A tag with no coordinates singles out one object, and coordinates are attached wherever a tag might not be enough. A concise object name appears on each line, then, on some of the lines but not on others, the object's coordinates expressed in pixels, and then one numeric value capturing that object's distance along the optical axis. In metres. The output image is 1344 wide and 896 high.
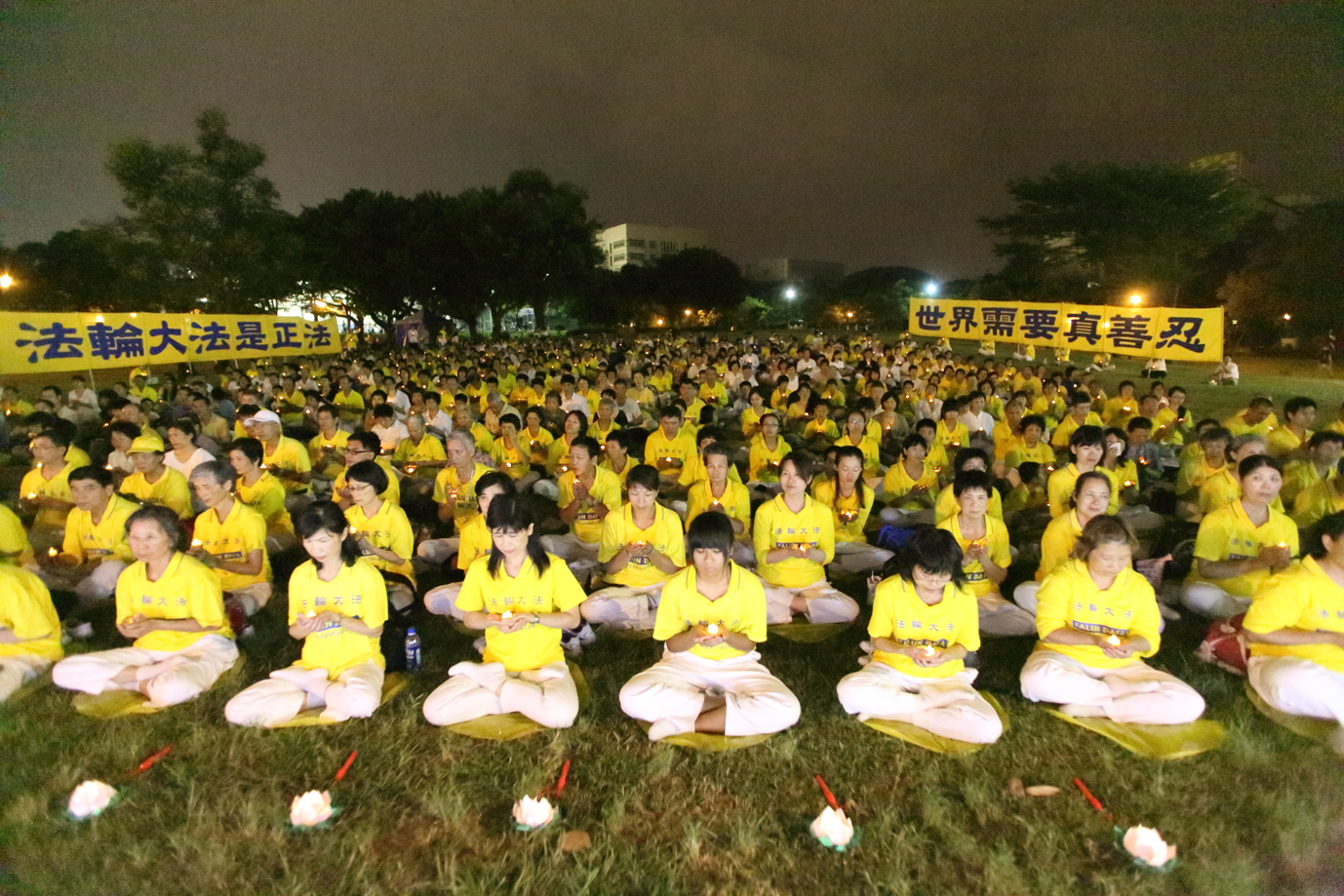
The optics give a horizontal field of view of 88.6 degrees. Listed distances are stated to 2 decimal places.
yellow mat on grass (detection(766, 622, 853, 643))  5.20
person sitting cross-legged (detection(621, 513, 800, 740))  3.90
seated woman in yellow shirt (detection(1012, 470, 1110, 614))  4.65
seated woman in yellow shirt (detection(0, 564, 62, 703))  4.18
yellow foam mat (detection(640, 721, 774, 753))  3.81
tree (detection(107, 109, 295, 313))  23.75
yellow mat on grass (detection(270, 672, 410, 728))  3.99
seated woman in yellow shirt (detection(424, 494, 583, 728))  3.98
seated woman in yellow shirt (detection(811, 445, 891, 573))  6.29
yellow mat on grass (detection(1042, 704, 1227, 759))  3.67
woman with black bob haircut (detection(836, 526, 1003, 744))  3.83
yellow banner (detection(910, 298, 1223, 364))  17.00
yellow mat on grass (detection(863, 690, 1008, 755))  3.76
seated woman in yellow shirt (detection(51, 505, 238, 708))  4.16
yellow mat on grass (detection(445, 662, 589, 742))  3.93
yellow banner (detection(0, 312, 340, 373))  13.79
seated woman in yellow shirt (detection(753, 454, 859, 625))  5.36
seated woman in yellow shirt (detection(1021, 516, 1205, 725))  3.86
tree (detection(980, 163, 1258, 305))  27.72
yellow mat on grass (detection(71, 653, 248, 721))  4.09
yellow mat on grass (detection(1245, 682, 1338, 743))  3.74
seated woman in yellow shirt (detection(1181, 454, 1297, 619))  4.83
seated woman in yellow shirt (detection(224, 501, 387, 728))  3.97
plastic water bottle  4.68
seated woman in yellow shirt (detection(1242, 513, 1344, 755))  3.77
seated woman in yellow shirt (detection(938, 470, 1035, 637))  4.95
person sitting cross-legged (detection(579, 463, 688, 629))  5.29
